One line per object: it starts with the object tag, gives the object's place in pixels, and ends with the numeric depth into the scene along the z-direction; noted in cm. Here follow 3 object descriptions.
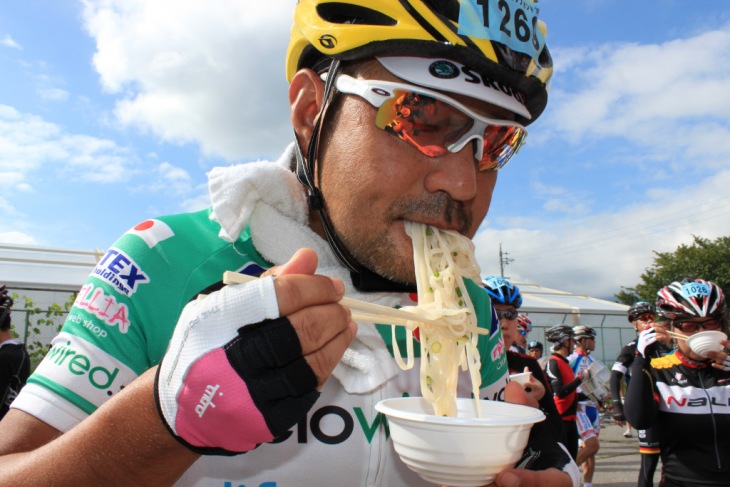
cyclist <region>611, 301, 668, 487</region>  546
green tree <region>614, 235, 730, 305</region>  4831
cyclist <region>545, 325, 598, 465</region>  818
